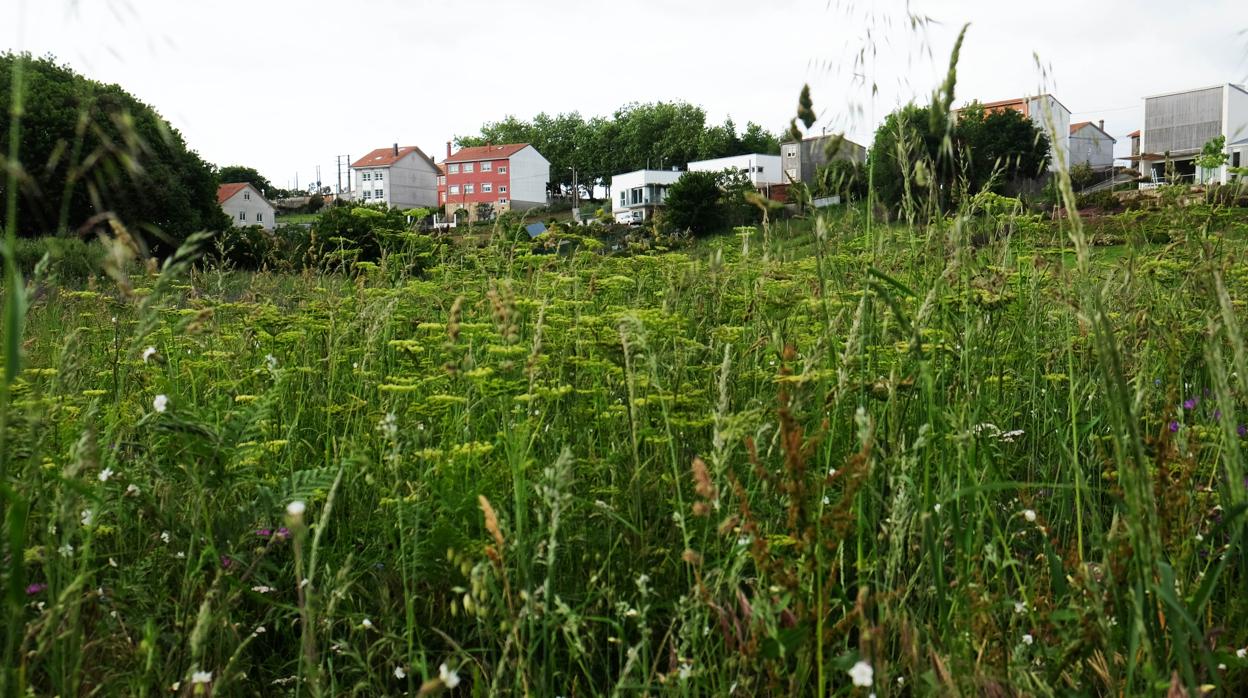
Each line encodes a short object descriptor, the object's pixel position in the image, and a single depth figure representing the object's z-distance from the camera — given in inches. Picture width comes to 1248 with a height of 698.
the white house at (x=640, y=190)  2997.0
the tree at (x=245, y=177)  3956.7
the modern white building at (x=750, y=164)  2888.8
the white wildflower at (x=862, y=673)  45.0
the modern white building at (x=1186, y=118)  2282.2
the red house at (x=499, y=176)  3506.4
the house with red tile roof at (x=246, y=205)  2910.9
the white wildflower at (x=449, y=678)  44.9
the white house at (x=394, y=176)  3553.2
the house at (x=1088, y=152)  2523.1
